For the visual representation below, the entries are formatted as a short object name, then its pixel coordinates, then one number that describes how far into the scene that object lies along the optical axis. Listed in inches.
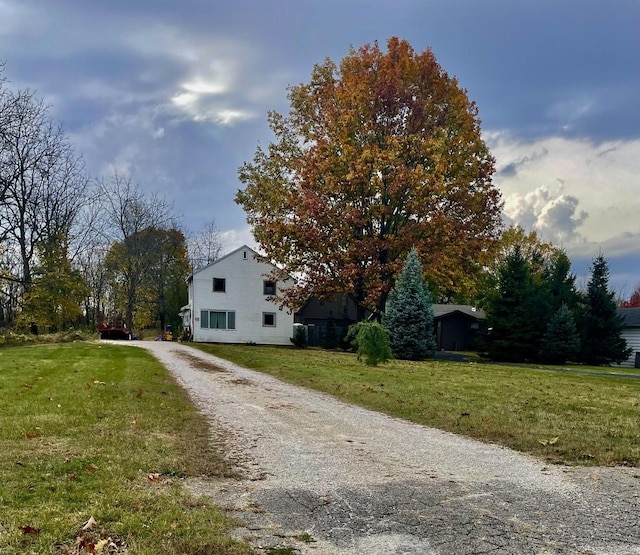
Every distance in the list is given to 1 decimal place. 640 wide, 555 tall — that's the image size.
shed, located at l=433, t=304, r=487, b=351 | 1704.0
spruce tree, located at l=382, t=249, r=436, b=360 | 952.9
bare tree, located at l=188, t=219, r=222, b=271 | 2171.5
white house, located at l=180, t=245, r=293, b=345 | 1446.9
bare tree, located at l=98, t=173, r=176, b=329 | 1691.7
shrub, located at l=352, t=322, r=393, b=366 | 669.3
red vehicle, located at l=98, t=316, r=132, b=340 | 1424.7
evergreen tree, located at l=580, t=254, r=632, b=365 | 1166.3
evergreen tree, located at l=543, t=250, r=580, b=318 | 1189.1
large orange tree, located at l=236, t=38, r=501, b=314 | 958.4
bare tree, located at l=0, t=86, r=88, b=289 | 1059.3
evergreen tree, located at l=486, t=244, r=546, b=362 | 1079.6
